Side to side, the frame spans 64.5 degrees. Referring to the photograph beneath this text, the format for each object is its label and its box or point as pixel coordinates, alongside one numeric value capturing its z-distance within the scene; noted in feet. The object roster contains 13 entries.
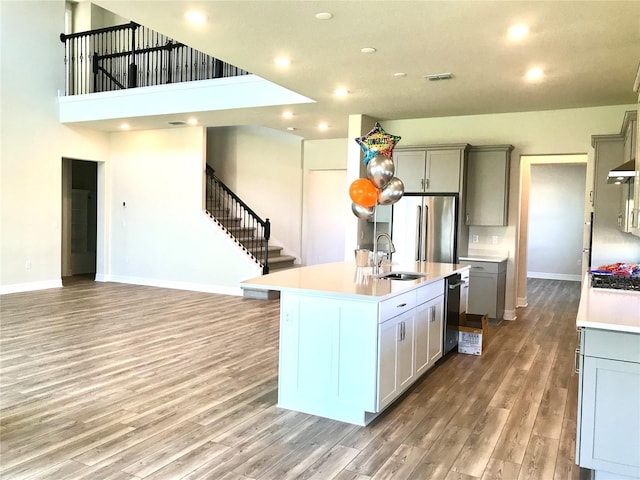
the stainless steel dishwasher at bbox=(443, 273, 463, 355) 16.28
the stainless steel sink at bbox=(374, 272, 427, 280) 14.70
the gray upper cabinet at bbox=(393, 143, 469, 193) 22.38
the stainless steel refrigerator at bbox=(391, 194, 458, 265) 22.52
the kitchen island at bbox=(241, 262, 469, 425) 11.28
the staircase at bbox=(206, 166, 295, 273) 31.40
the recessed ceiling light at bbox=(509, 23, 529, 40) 12.37
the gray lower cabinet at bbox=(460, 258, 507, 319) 22.03
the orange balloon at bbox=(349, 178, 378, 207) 15.14
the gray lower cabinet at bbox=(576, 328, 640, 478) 8.46
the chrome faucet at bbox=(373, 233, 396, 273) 14.79
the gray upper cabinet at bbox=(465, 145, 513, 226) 22.54
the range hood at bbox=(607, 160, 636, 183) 12.33
